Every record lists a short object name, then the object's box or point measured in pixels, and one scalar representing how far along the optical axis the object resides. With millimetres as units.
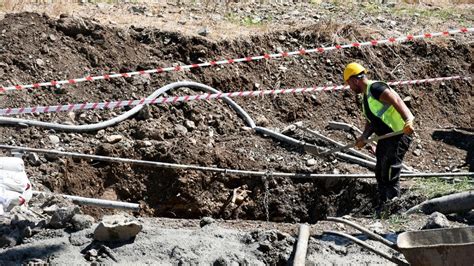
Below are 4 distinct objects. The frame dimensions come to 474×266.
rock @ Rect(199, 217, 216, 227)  8242
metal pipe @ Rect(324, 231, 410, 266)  6719
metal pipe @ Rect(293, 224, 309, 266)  7196
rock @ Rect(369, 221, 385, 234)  8664
